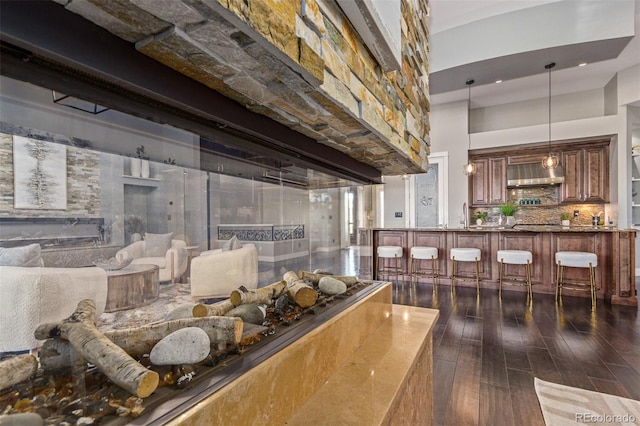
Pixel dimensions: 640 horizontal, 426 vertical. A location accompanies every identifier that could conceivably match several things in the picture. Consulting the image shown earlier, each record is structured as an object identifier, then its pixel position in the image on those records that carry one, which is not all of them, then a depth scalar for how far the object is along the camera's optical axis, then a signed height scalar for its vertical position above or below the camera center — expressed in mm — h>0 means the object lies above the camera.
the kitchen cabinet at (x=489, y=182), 6535 +627
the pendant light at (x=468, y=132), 5162 +1812
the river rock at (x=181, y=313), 733 -258
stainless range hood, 6129 +739
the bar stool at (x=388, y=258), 5090 -907
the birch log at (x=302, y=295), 1151 -331
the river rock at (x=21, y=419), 448 -321
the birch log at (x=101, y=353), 549 -271
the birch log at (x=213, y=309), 794 -279
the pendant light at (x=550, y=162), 5340 +864
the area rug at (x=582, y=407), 1684 -1208
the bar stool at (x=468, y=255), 4578 -709
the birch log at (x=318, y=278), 1380 -330
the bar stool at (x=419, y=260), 4855 -912
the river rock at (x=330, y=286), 1370 -354
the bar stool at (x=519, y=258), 4285 -718
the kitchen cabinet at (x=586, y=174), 5801 +710
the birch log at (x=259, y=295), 957 -296
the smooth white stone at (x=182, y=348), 641 -304
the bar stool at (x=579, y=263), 3961 -743
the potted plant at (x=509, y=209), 5277 +17
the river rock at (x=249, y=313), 912 -323
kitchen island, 4023 -608
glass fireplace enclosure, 491 +67
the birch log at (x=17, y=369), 496 -272
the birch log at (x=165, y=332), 635 -283
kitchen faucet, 6270 -84
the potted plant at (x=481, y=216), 6430 -138
